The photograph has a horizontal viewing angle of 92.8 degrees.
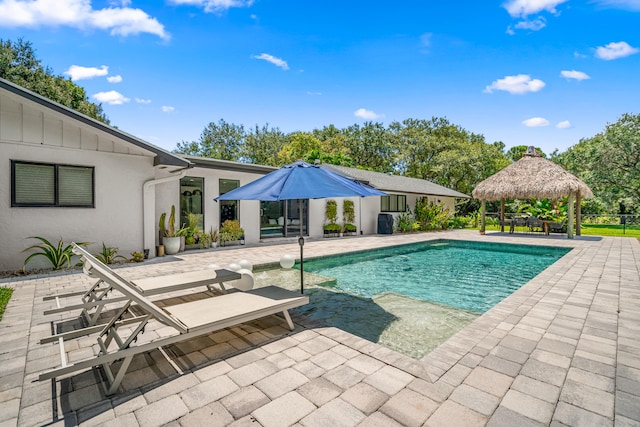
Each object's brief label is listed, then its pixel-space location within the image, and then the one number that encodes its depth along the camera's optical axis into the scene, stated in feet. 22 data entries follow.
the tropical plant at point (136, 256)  28.89
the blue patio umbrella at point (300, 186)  15.03
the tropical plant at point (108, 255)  27.02
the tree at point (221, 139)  128.88
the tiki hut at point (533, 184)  48.29
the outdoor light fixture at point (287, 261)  23.52
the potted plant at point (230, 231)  39.09
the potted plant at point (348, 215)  54.60
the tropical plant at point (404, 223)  60.85
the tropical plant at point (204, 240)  36.81
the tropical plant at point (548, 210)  56.95
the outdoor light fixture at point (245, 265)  21.06
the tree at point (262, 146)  121.90
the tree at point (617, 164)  81.35
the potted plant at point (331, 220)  51.83
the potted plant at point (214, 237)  37.93
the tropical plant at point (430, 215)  65.15
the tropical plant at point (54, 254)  24.36
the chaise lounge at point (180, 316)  8.28
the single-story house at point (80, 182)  23.79
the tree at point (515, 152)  145.89
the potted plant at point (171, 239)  32.86
